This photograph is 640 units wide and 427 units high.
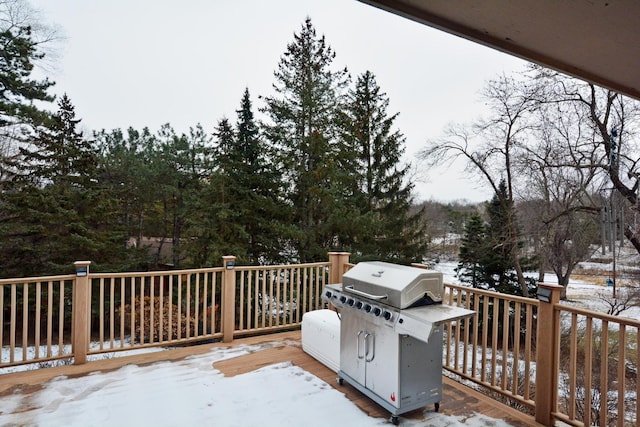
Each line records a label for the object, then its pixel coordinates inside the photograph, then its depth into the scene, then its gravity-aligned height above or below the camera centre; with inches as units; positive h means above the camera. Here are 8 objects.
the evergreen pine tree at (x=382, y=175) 470.9 +52.6
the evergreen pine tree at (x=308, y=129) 403.9 +98.4
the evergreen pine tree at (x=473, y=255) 470.3 -54.6
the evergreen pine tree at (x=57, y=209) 381.4 +1.4
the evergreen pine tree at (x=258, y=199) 422.6 +16.6
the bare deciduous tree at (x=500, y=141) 395.5 +88.8
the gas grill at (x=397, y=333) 95.7 -35.2
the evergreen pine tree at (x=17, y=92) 338.0 +118.7
